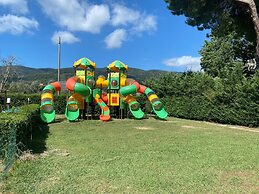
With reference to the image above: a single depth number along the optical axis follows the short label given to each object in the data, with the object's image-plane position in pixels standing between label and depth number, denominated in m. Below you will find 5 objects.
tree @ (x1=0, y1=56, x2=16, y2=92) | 24.02
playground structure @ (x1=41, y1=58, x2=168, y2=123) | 9.85
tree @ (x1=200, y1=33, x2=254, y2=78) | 23.90
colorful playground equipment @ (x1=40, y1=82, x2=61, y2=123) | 9.30
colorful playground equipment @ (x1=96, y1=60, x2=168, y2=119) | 10.57
